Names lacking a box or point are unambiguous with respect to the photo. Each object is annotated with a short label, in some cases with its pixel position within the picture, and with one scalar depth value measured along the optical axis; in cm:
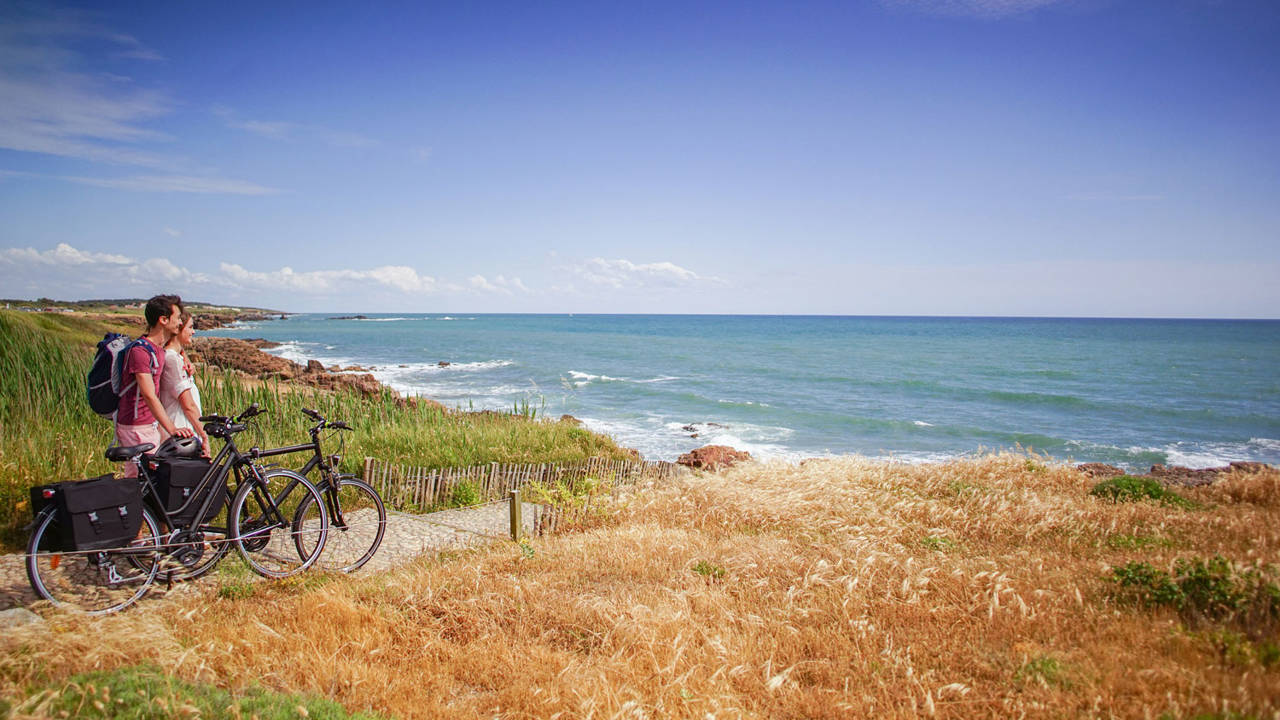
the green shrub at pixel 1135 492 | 933
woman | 596
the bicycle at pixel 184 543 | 511
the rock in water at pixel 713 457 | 1762
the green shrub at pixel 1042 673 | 394
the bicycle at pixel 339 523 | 620
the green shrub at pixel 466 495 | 964
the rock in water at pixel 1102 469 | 1707
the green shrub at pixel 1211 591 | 443
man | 552
